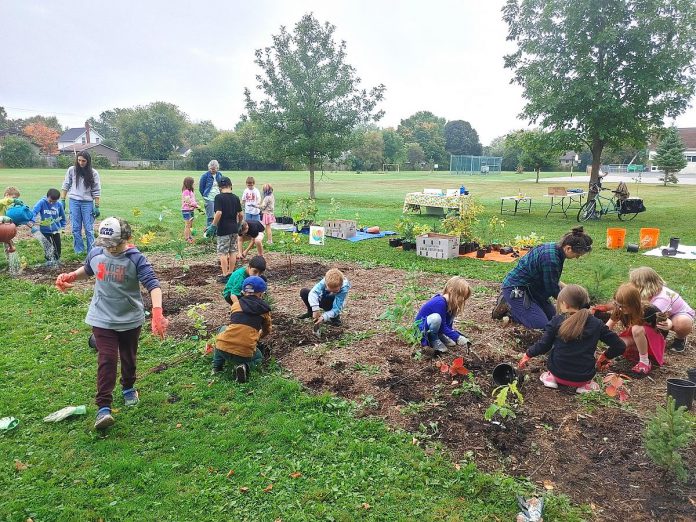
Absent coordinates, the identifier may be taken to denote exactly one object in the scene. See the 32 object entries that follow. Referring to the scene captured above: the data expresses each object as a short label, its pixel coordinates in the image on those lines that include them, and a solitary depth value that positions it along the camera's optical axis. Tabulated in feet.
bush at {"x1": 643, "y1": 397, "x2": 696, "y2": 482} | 9.93
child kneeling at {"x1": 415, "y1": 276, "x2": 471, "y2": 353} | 16.42
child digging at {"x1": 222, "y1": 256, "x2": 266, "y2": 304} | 18.26
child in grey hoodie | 12.72
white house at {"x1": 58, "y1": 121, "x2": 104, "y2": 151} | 312.09
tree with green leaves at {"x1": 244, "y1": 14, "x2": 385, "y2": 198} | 77.20
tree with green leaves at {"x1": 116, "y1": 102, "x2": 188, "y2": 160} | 266.98
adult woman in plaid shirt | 18.35
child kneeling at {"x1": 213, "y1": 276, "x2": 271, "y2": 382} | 15.42
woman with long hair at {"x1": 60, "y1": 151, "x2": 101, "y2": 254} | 29.07
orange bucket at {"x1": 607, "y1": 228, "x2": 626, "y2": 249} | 37.88
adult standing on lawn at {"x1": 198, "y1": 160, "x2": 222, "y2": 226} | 35.75
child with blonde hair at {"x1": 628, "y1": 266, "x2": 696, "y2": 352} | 16.60
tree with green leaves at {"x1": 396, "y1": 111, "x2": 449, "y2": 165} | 301.02
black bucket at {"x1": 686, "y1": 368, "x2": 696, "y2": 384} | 14.95
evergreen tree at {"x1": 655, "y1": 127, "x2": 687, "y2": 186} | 136.15
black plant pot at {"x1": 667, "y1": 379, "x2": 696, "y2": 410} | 13.16
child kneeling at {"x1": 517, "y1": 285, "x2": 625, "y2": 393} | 13.83
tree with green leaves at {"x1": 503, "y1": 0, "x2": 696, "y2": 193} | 53.83
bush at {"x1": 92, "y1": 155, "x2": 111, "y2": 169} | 213.05
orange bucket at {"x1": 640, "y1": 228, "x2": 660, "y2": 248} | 38.37
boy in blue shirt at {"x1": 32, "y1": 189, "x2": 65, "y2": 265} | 29.30
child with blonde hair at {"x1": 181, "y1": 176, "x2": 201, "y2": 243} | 38.29
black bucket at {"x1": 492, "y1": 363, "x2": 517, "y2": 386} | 14.67
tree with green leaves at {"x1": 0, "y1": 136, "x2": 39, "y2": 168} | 190.19
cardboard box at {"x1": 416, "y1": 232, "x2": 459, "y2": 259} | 33.49
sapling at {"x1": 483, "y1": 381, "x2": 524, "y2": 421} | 11.43
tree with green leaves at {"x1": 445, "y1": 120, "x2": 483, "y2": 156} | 320.91
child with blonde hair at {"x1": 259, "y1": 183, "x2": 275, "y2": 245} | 39.34
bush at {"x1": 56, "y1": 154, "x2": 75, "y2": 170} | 201.16
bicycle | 56.08
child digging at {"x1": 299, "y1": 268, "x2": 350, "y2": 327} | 18.76
